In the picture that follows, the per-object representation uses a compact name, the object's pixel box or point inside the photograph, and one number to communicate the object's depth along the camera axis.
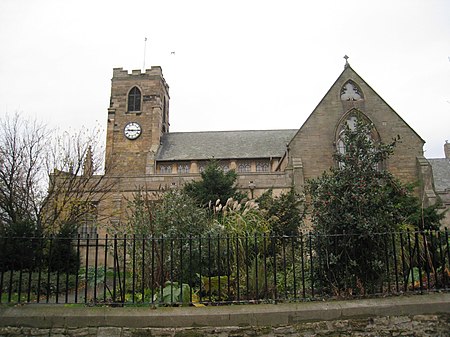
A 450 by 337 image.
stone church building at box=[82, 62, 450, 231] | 24.23
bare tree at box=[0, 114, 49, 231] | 16.80
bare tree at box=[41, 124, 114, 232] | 17.56
